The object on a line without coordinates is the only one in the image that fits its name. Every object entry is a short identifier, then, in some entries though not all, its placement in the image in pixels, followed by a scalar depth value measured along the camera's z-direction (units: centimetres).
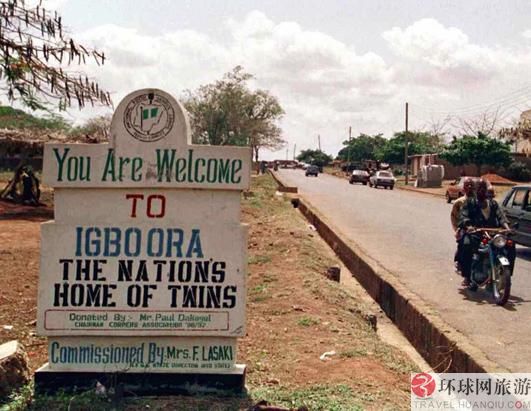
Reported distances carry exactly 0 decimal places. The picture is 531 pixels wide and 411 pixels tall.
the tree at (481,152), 5125
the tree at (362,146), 12378
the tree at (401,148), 8575
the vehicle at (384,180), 4997
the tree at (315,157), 14810
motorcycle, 852
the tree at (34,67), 830
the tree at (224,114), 4859
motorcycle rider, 922
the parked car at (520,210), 1251
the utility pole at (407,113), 5912
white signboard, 450
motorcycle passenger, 931
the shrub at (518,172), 5278
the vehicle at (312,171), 8056
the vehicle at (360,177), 5838
